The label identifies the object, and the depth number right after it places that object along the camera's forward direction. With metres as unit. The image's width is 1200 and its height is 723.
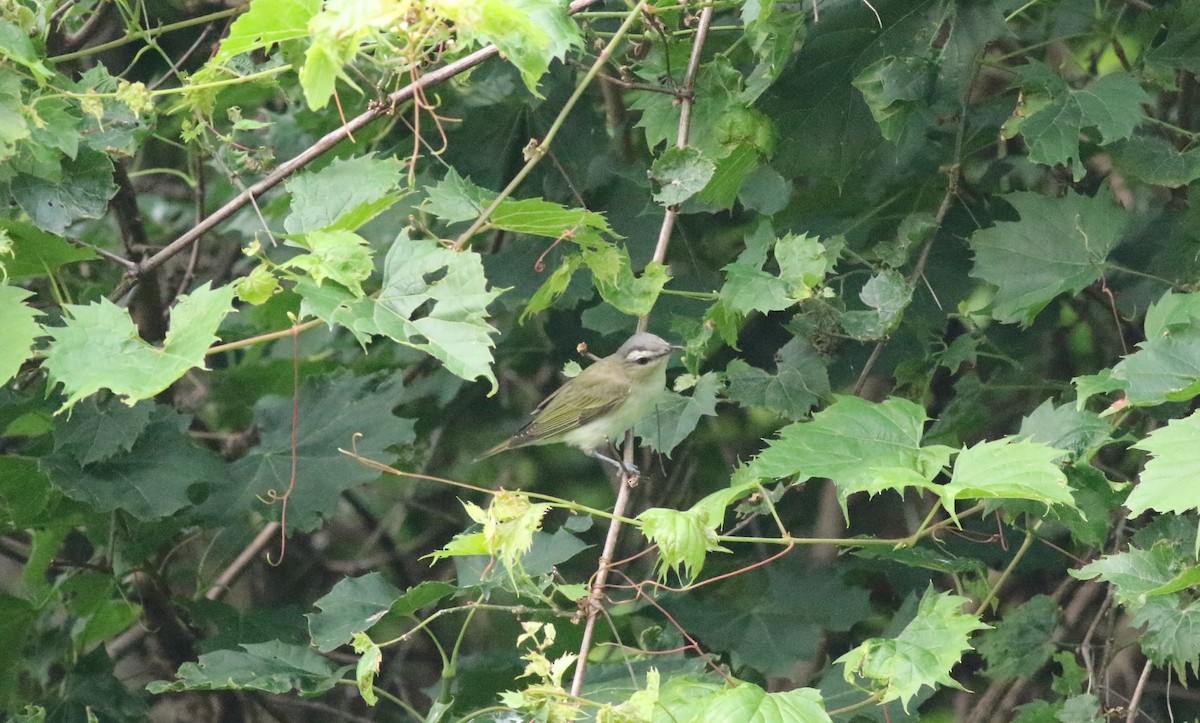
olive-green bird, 7.55
